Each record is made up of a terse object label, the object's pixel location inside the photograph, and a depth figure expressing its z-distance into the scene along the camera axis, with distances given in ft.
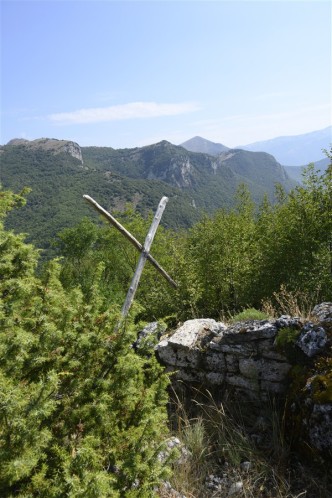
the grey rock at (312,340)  17.88
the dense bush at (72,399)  9.35
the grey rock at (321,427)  15.33
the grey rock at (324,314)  18.44
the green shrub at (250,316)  24.72
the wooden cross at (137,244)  27.76
